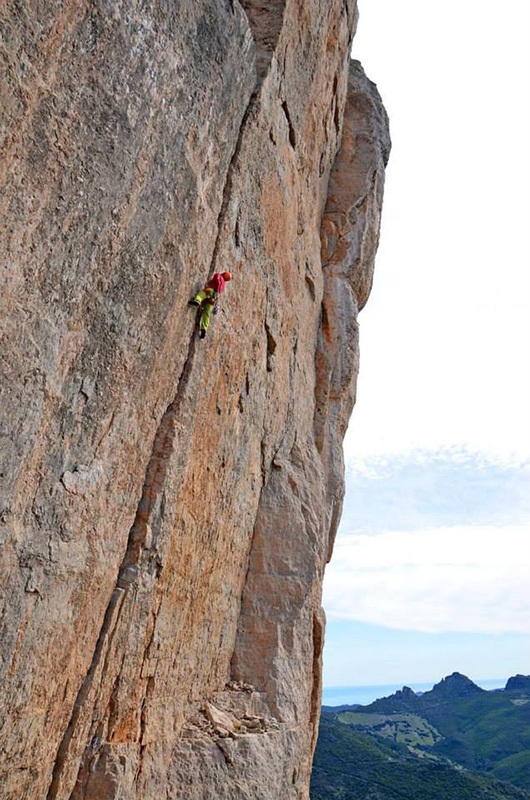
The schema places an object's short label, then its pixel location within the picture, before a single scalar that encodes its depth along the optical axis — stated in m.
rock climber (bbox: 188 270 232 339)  8.60
